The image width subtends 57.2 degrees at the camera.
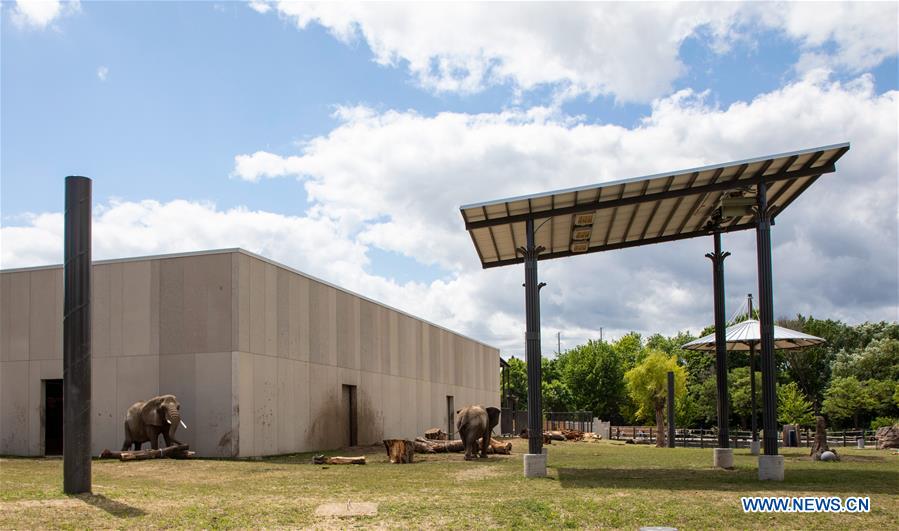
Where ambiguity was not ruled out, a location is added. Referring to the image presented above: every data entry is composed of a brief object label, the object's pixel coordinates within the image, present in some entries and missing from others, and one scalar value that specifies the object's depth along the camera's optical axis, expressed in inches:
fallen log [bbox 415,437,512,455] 1040.8
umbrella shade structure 1140.2
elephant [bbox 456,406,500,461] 941.9
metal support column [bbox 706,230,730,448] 792.3
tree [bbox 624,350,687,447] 2161.7
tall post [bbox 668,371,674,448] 1435.8
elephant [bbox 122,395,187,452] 886.4
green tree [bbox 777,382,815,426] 2268.7
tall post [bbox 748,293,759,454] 1143.1
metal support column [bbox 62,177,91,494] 469.4
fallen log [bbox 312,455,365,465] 828.6
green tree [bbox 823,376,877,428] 2235.5
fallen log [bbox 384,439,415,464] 874.8
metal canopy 641.0
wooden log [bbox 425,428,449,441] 1212.5
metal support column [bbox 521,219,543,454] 653.0
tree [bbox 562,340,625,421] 3289.9
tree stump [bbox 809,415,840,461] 892.6
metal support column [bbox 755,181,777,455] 602.9
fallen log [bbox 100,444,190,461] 831.7
